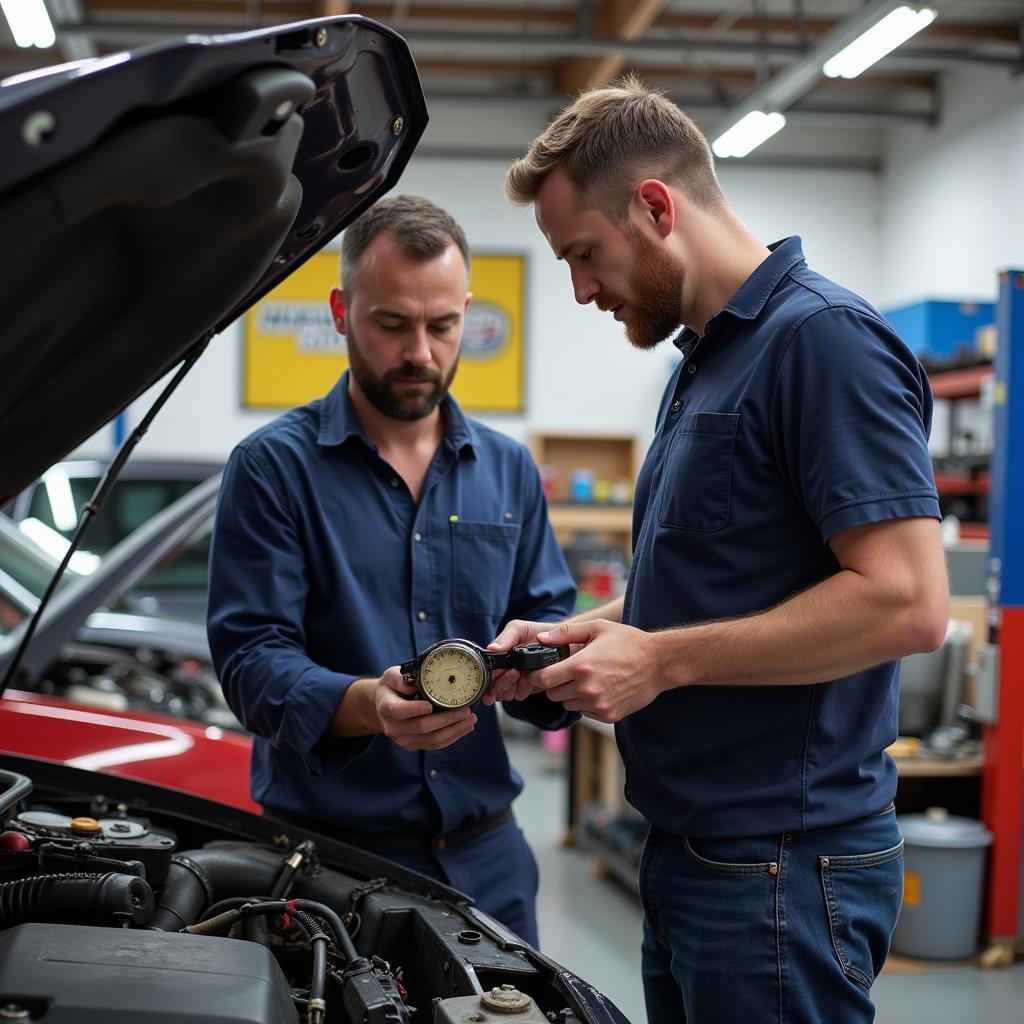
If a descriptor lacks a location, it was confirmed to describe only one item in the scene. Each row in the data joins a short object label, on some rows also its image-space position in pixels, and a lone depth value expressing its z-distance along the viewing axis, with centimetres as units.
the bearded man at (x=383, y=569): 183
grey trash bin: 418
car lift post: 425
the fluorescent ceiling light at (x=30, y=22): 579
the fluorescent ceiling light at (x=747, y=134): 773
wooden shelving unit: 987
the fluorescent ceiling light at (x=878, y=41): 575
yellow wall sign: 1000
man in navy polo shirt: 133
